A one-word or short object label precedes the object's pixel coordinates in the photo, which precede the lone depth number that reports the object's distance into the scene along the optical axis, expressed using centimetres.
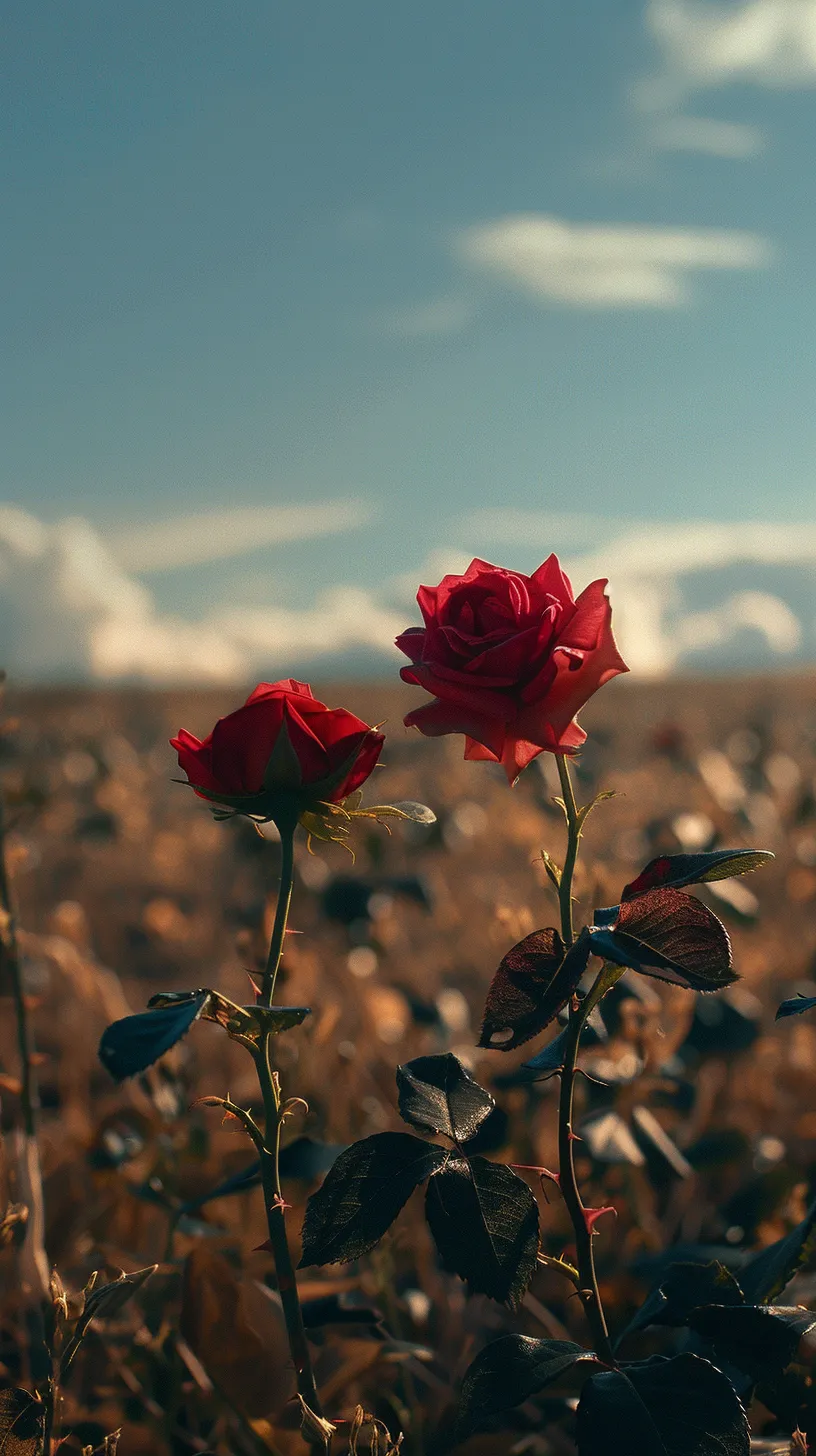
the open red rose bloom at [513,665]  74
